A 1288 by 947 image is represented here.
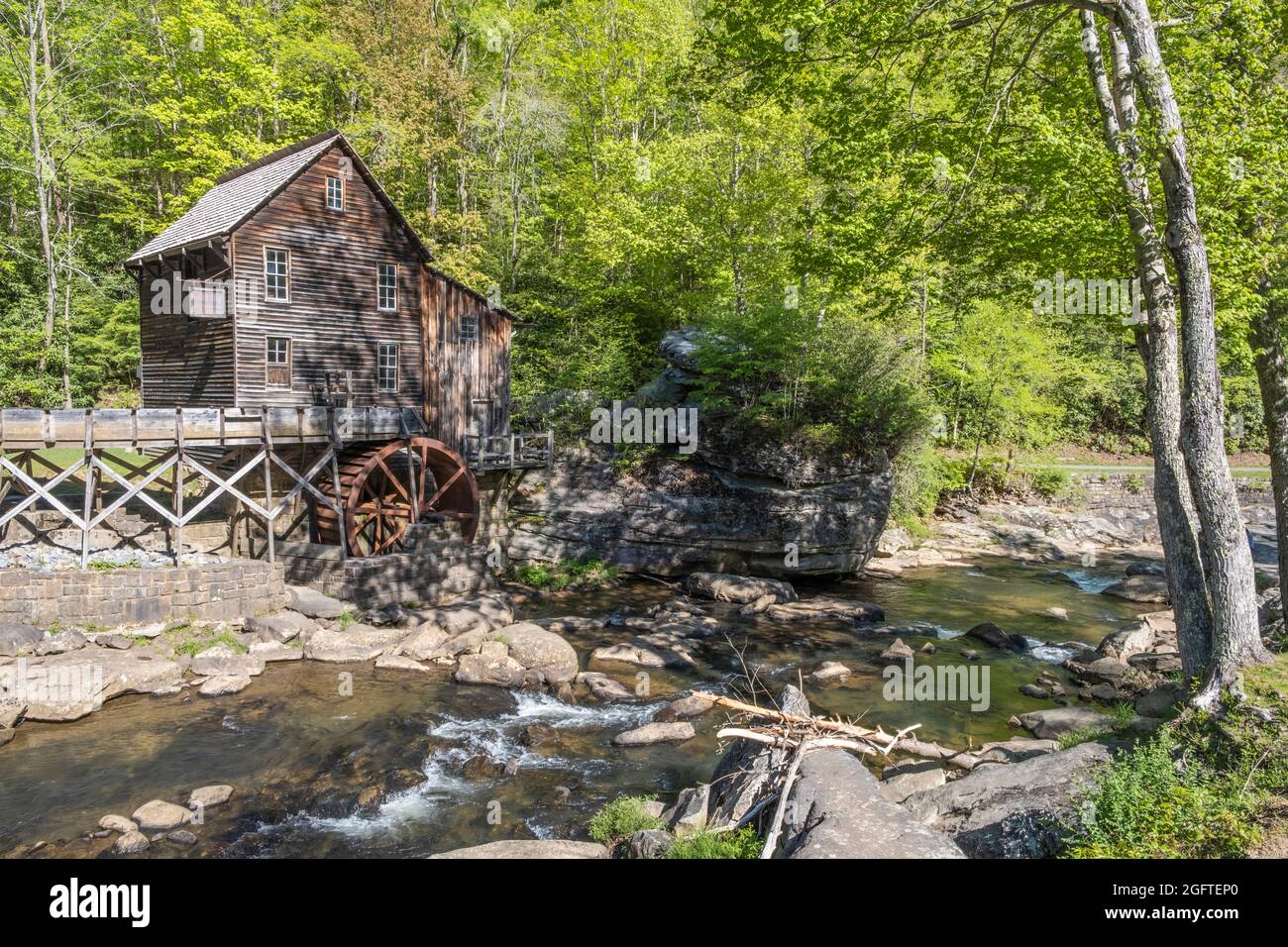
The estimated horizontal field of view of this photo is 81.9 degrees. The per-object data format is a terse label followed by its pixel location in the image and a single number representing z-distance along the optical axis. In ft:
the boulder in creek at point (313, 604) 54.95
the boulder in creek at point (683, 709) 41.11
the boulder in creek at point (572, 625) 56.95
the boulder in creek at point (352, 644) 49.65
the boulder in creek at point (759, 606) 62.39
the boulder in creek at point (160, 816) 29.35
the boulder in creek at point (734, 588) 65.82
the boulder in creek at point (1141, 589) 68.90
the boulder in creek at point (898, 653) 51.16
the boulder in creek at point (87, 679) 38.78
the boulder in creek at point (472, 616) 54.70
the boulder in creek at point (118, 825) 29.04
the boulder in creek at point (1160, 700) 32.30
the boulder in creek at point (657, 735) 38.06
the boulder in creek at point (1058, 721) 37.99
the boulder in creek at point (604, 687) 44.70
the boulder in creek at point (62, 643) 43.34
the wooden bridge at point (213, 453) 49.90
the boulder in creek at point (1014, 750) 33.40
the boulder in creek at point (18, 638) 42.20
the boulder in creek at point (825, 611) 61.11
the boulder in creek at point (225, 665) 45.44
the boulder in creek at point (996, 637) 54.49
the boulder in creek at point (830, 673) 47.70
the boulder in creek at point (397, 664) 48.65
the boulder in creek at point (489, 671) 46.52
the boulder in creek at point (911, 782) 28.58
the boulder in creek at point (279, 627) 50.55
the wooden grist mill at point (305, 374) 61.26
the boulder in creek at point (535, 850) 23.89
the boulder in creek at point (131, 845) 27.73
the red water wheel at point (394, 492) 65.05
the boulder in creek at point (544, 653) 48.03
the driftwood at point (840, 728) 27.09
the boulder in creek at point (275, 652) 48.64
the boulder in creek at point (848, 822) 18.89
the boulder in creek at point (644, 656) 50.49
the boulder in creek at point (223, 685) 43.24
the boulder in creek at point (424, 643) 50.49
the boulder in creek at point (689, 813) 25.90
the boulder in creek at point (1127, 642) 50.29
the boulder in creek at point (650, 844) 23.66
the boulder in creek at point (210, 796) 31.30
